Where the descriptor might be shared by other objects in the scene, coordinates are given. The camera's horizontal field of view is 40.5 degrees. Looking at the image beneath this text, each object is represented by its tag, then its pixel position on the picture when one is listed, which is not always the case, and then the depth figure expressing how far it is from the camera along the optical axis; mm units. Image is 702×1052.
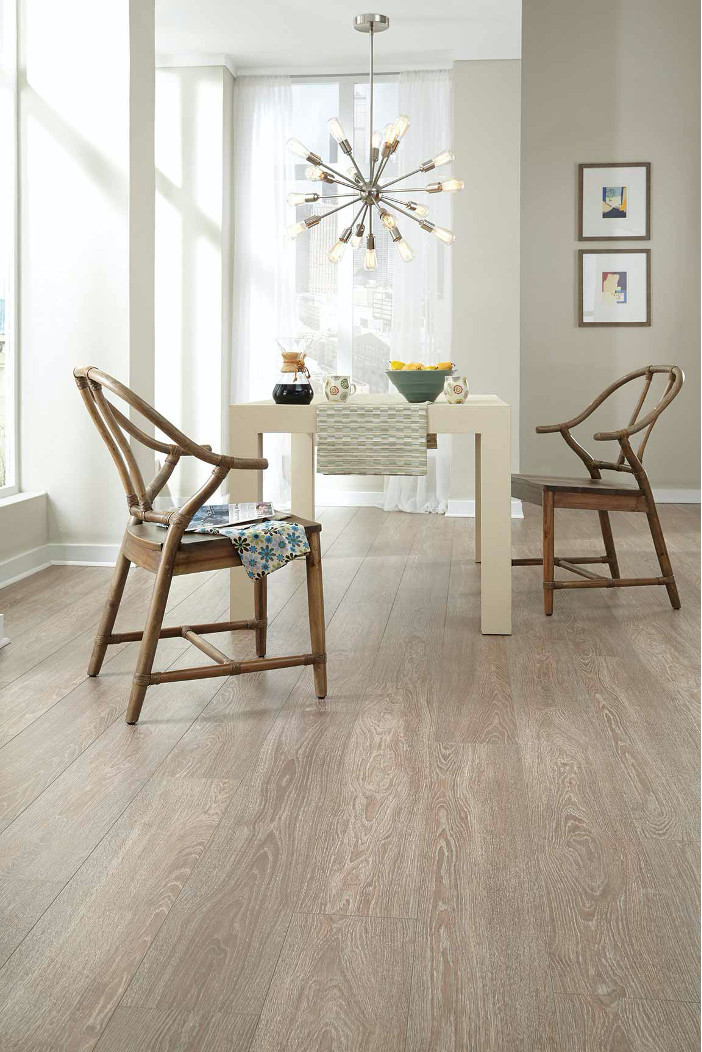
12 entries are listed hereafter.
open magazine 2166
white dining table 2682
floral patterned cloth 2092
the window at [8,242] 3514
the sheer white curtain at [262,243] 5133
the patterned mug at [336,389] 2709
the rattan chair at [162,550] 2004
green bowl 2787
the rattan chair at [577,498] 2824
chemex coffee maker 2789
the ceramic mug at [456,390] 2737
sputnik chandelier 3424
